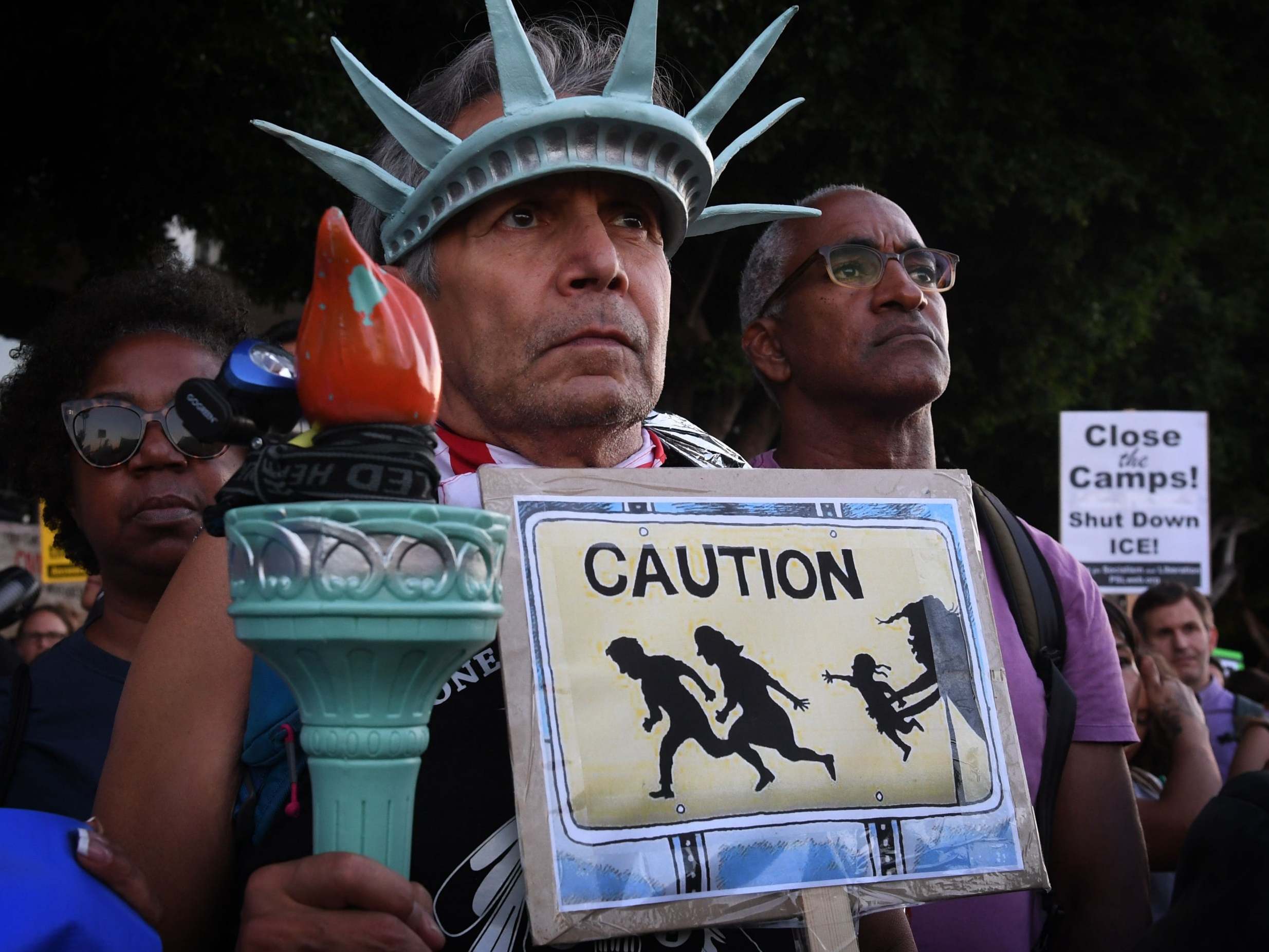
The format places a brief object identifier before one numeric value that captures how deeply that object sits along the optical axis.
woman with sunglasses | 2.28
